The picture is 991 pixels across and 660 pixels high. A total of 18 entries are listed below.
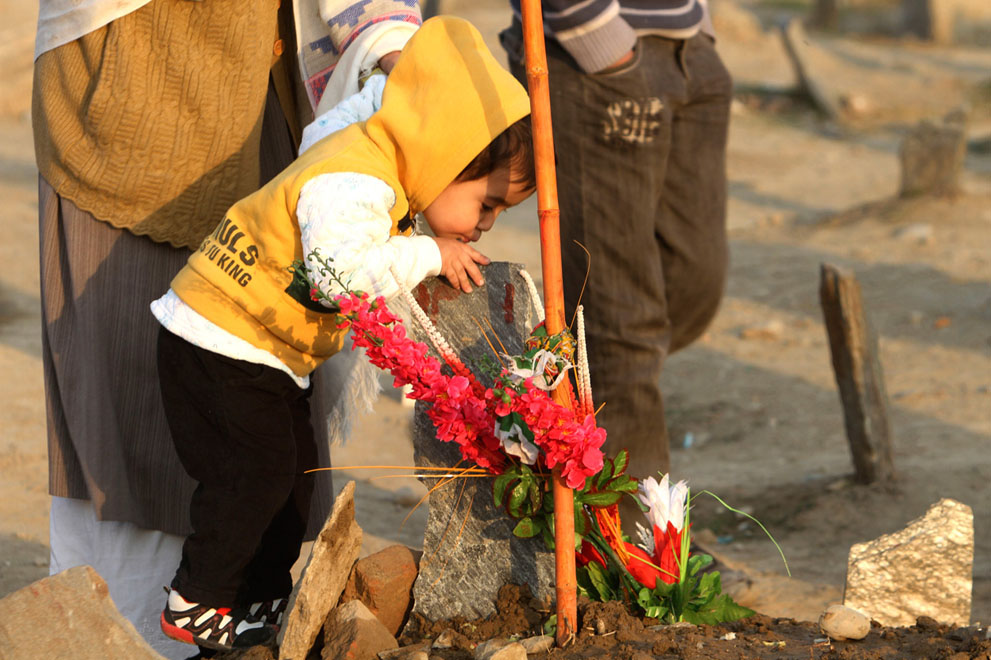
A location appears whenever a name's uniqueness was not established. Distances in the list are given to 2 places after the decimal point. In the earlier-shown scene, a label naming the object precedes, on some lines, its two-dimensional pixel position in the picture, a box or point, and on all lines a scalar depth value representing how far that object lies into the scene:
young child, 4.58
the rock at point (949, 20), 36.94
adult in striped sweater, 7.25
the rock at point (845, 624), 4.81
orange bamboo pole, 4.44
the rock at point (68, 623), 4.48
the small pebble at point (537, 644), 4.64
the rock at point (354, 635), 4.72
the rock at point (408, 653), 4.62
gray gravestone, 5.15
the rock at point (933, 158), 18.25
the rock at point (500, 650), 4.31
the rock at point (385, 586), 5.19
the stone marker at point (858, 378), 9.41
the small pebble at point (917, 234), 17.41
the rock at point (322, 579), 4.79
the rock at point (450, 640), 4.89
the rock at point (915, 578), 5.62
